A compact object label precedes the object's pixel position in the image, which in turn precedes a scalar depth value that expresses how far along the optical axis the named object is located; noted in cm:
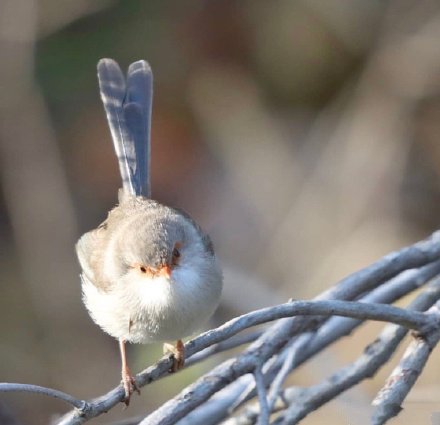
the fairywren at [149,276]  514
